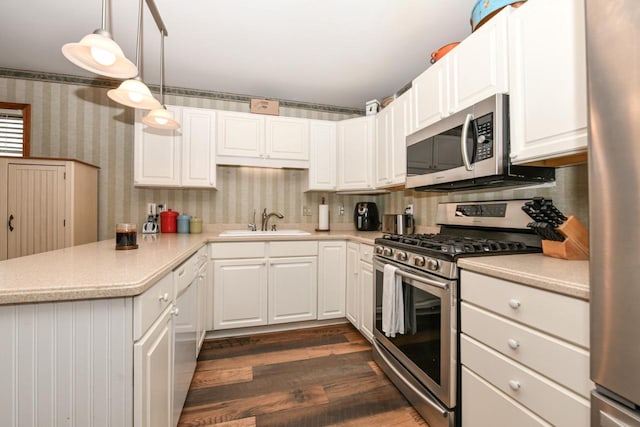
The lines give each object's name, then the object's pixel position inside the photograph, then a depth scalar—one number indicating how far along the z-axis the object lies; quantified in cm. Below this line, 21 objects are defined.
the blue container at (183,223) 290
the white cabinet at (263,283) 249
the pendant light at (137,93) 158
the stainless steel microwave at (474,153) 146
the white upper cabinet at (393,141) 238
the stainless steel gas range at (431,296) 139
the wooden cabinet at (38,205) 238
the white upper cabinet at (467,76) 148
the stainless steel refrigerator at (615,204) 66
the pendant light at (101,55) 120
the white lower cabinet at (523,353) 89
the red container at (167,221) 288
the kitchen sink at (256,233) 280
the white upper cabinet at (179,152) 269
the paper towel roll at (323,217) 323
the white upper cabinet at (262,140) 289
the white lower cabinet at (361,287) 234
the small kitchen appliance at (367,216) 321
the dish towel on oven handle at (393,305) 176
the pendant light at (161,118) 194
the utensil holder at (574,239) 124
